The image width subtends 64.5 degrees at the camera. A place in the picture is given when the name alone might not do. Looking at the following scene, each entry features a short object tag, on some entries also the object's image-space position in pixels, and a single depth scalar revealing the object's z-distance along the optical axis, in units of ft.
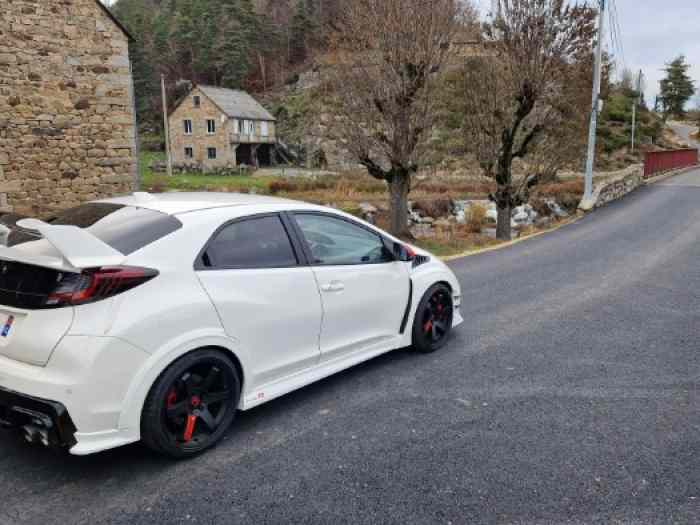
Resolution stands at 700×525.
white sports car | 9.86
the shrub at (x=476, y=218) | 62.13
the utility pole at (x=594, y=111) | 59.62
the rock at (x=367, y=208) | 72.84
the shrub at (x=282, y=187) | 112.16
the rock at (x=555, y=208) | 82.12
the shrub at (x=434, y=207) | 80.90
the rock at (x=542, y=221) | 66.89
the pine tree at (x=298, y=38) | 267.80
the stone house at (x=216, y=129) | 191.42
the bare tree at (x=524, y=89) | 51.62
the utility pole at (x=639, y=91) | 162.50
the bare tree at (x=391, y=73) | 43.60
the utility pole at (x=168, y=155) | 160.86
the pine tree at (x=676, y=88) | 242.78
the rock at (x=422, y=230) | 61.45
